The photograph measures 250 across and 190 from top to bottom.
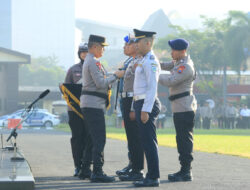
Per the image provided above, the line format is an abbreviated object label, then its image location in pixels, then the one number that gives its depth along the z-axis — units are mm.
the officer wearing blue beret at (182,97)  17512
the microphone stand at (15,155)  15666
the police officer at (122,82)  18191
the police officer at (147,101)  15940
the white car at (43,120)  90909
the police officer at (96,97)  17108
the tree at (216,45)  109651
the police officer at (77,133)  19069
